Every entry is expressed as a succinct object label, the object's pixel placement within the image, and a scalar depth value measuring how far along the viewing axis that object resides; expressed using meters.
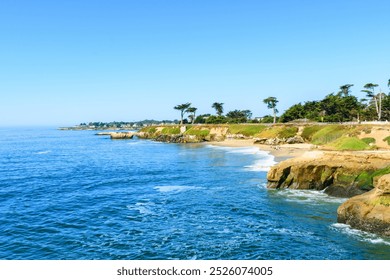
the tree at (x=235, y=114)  193.12
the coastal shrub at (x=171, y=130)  147.73
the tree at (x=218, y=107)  176.38
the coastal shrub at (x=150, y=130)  161.82
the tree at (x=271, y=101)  133.00
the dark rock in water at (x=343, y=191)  32.81
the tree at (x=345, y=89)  140.07
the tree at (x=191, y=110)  172.10
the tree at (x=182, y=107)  168.50
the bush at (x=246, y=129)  113.37
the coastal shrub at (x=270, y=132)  98.19
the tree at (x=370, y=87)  101.19
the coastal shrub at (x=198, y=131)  129.62
